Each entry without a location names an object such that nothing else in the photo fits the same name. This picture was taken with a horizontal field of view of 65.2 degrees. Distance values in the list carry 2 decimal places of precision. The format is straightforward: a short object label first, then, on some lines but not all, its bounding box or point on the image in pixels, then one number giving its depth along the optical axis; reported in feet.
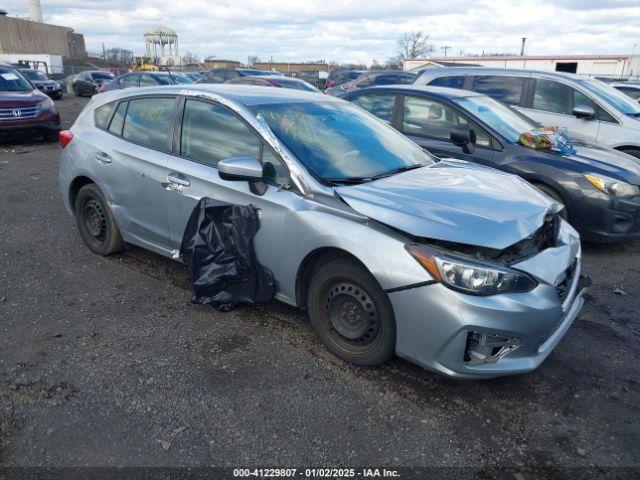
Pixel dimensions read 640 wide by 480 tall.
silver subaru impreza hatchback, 8.93
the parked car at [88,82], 85.54
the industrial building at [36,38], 217.15
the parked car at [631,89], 43.45
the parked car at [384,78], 48.85
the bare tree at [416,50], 214.48
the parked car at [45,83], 75.15
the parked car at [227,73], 56.24
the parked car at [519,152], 16.65
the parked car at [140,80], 55.26
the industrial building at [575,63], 98.78
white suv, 23.43
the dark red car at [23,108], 33.71
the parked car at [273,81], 44.19
